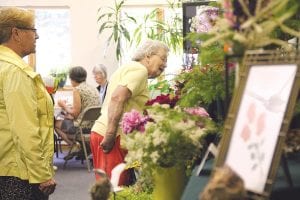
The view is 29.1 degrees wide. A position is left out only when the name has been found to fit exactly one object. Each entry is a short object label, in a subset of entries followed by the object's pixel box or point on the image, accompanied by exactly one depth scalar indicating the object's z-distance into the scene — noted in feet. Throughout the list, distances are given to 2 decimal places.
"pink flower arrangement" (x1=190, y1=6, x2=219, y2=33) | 6.15
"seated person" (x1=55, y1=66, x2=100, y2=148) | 23.34
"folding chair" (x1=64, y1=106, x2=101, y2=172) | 22.60
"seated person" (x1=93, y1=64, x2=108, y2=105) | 25.77
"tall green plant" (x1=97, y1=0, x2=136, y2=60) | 28.71
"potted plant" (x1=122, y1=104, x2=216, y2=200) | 4.96
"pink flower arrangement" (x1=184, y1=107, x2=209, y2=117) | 5.25
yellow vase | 5.28
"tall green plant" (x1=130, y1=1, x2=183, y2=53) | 21.49
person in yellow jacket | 7.94
